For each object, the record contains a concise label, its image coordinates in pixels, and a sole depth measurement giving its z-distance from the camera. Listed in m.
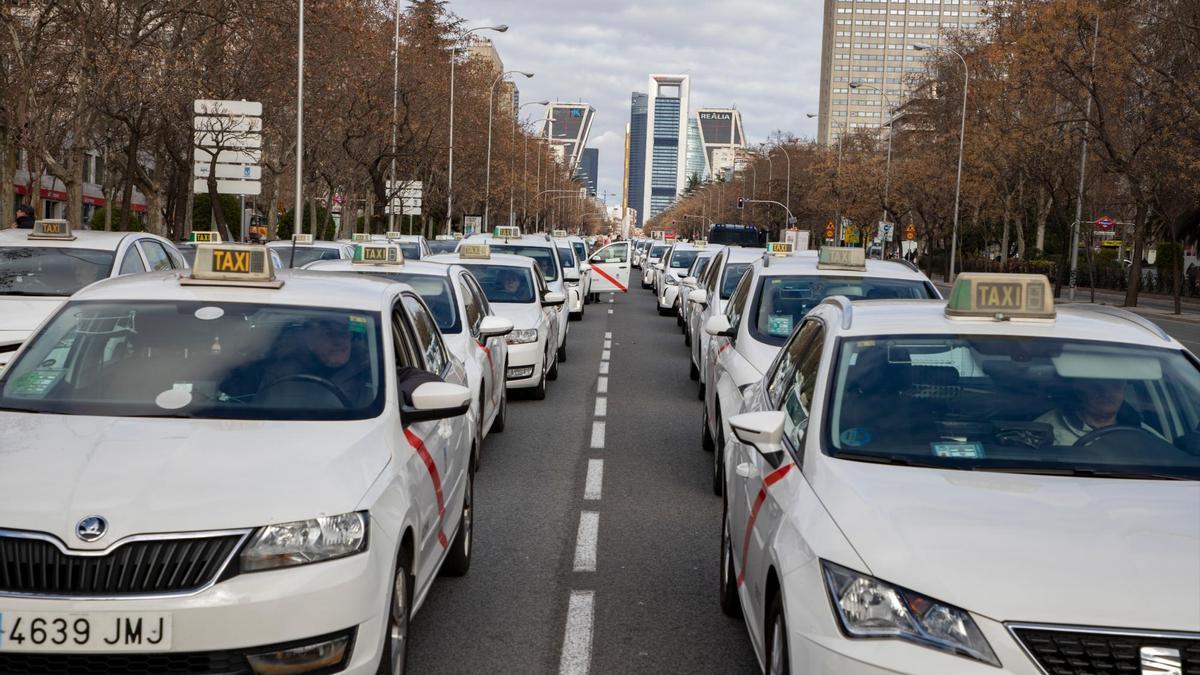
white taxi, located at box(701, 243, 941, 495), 9.48
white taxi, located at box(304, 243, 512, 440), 10.40
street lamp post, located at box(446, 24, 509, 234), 57.56
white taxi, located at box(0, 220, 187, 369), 12.49
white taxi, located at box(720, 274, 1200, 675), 3.53
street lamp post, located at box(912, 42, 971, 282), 55.86
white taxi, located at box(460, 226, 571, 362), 21.40
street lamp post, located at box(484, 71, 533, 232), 70.88
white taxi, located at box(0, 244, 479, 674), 3.99
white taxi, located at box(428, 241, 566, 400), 14.15
